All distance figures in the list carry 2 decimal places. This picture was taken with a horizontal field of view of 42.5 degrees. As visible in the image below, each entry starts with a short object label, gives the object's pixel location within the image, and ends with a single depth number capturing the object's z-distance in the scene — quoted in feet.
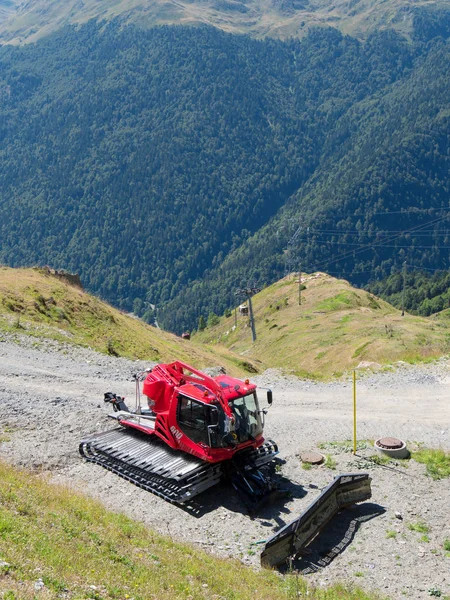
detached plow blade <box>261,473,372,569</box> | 42.98
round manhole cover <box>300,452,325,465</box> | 59.57
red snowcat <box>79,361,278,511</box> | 51.47
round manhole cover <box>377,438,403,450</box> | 60.95
